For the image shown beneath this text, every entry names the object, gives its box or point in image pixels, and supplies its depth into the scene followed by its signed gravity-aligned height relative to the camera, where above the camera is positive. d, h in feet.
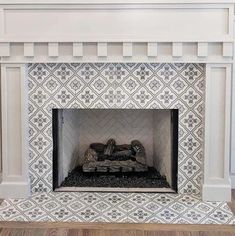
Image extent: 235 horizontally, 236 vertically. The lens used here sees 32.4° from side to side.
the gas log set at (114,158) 10.03 -1.26
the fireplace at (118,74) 8.36 +0.74
